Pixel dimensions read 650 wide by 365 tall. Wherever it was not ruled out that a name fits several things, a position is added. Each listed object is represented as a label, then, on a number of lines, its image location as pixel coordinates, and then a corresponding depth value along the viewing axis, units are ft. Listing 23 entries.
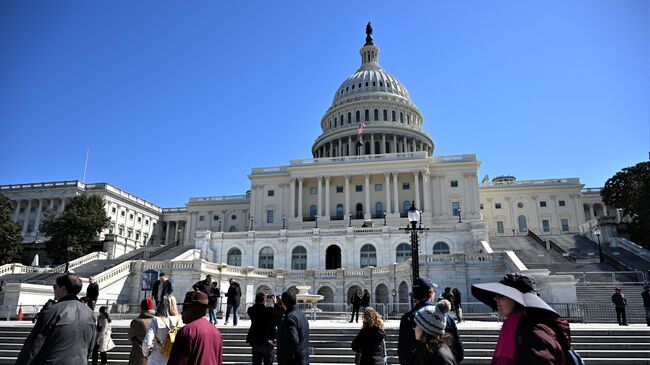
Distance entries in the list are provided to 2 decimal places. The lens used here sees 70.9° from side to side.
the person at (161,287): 60.14
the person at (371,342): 24.88
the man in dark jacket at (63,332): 17.84
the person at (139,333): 26.48
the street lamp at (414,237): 63.01
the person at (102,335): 41.39
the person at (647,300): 67.82
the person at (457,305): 73.71
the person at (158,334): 23.70
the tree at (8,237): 192.44
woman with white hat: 12.46
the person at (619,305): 67.51
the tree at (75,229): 203.00
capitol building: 142.51
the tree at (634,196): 153.70
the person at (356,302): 77.10
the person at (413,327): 20.04
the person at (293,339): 25.14
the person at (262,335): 32.32
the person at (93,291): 54.19
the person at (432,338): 15.51
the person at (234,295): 66.74
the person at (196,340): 17.72
